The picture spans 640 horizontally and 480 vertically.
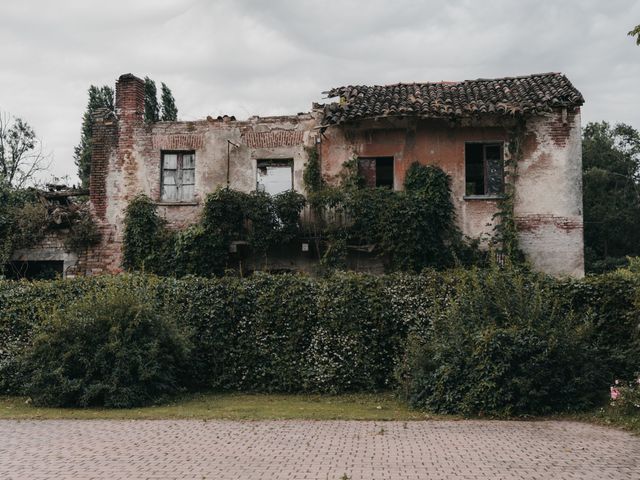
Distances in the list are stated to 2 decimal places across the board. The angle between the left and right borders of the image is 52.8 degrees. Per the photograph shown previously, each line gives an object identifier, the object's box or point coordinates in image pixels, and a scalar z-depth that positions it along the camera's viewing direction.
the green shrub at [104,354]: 12.92
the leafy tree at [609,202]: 40.50
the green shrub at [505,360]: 11.64
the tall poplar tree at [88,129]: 38.44
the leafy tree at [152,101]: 37.91
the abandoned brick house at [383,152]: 19.44
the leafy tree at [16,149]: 41.25
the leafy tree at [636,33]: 9.09
